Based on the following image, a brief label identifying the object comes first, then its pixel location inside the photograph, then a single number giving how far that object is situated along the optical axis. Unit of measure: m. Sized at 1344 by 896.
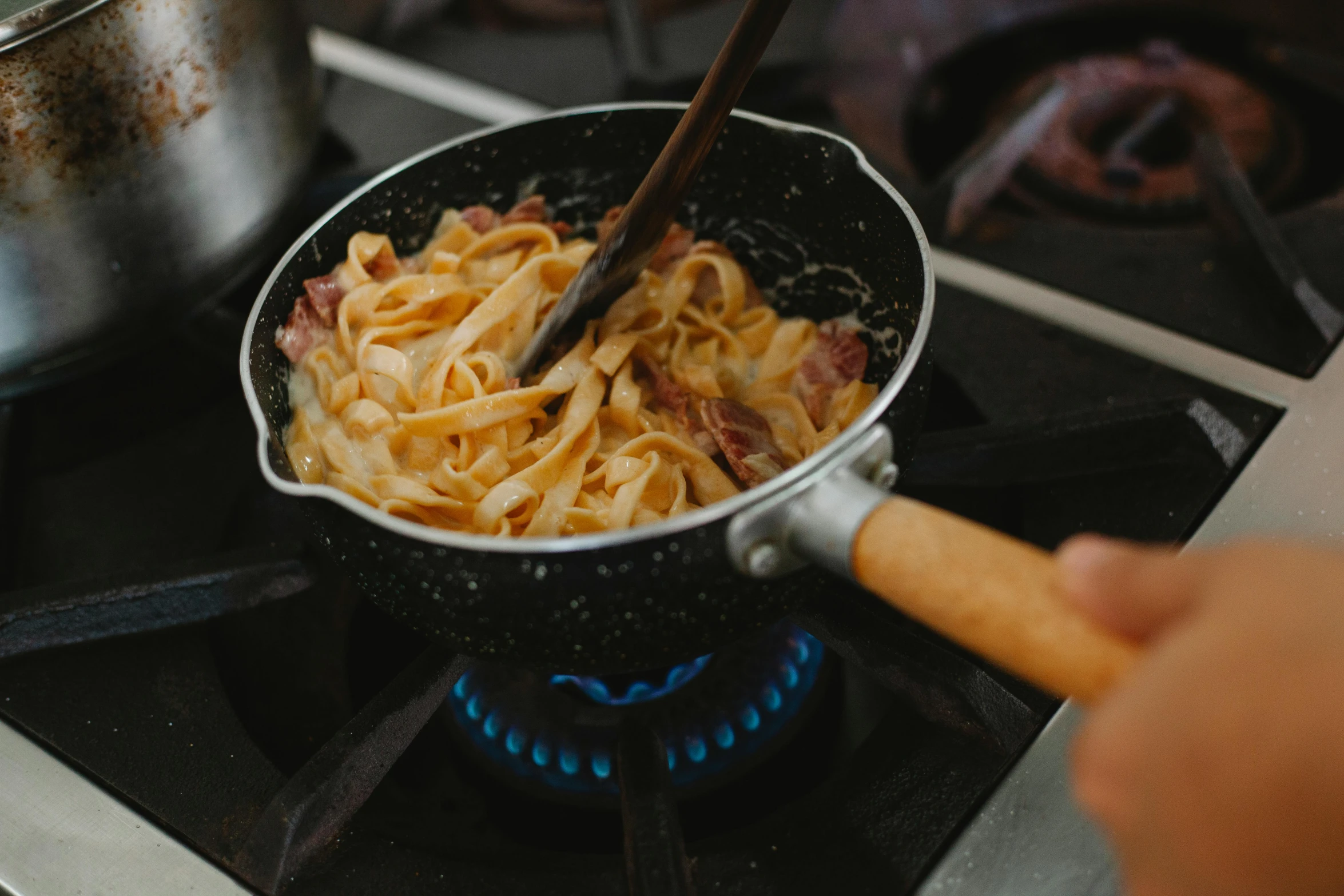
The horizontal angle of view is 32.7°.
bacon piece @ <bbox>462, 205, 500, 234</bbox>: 0.78
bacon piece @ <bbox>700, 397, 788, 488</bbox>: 0.68
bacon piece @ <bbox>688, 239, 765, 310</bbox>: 0.78
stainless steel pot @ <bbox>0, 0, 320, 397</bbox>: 0.67
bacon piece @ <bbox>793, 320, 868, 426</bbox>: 0.74
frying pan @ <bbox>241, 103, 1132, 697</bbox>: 0.54
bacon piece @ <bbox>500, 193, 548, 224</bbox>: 0.78
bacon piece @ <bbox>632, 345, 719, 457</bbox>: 0.71
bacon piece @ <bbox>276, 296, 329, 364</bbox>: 0.70
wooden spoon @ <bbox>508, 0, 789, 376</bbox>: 0.63
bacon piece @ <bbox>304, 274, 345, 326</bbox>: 0.72
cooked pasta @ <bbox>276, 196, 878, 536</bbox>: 0.69
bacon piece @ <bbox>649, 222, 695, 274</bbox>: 0.78
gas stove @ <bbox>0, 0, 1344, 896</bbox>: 0.64
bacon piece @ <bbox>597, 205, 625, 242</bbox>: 0.78
